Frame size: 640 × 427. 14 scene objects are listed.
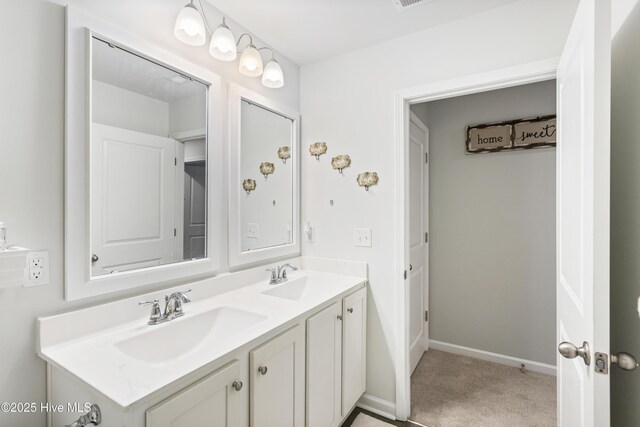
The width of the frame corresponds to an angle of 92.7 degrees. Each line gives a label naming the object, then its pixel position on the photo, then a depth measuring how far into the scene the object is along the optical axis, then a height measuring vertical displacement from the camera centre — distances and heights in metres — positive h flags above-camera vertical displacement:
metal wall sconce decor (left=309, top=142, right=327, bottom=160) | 2.21 +0.48
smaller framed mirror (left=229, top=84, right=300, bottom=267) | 1.79 +0.24
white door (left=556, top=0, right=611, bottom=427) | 0.80 +0.02
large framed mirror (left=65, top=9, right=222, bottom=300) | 1.15 +0.23
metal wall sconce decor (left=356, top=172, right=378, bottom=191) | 2.01 +0.23
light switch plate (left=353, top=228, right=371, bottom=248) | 2.04 -0.15
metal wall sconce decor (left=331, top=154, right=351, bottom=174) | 2.11 +0.37
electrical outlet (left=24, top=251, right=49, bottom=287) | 1.04 -0.19
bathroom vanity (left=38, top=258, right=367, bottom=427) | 0.87 -0.51
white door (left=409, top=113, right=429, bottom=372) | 2.44 -0.20
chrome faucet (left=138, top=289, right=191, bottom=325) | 1.28 -0.40
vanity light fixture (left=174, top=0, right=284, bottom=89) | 1.39 +0.87
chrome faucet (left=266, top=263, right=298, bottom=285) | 1.90 -0.38
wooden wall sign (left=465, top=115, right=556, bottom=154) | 2.38 +0.65
